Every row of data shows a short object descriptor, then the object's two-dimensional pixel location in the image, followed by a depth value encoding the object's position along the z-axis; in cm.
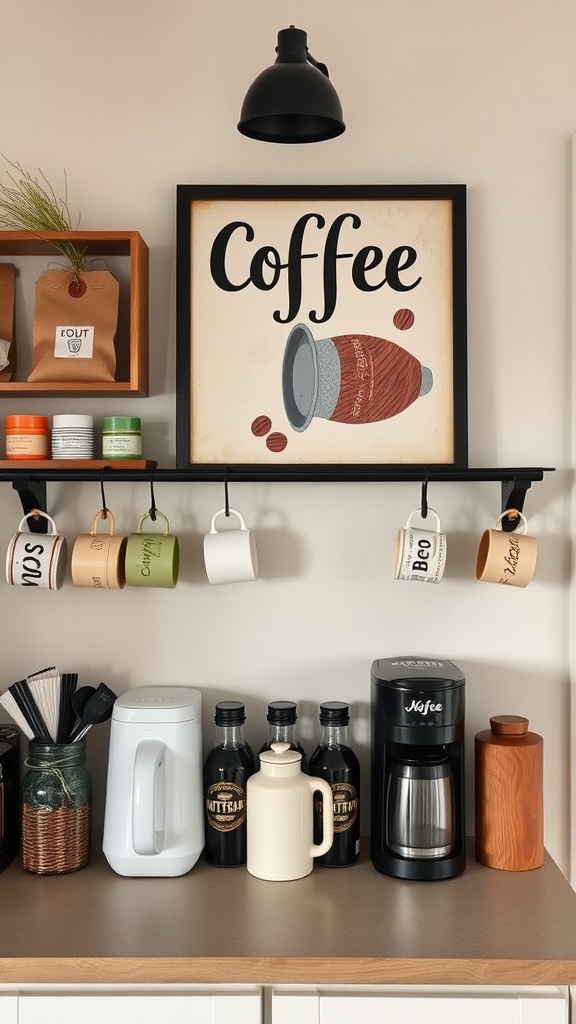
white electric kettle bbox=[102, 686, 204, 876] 153
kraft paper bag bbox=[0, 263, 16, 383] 172
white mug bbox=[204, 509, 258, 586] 163
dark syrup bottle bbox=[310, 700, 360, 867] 160
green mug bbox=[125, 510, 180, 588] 164
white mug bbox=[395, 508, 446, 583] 162
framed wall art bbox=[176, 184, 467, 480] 171
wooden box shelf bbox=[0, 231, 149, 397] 161
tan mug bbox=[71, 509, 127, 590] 164
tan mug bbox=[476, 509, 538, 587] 163
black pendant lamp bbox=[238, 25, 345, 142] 130
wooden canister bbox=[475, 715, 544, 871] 158
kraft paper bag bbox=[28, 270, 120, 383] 164
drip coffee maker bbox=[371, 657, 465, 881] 152
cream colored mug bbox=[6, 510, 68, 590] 163
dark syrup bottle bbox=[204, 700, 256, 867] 161
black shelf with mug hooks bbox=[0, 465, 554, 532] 163
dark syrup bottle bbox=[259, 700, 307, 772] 165
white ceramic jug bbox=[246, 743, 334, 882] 153
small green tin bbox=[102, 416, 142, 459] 165
